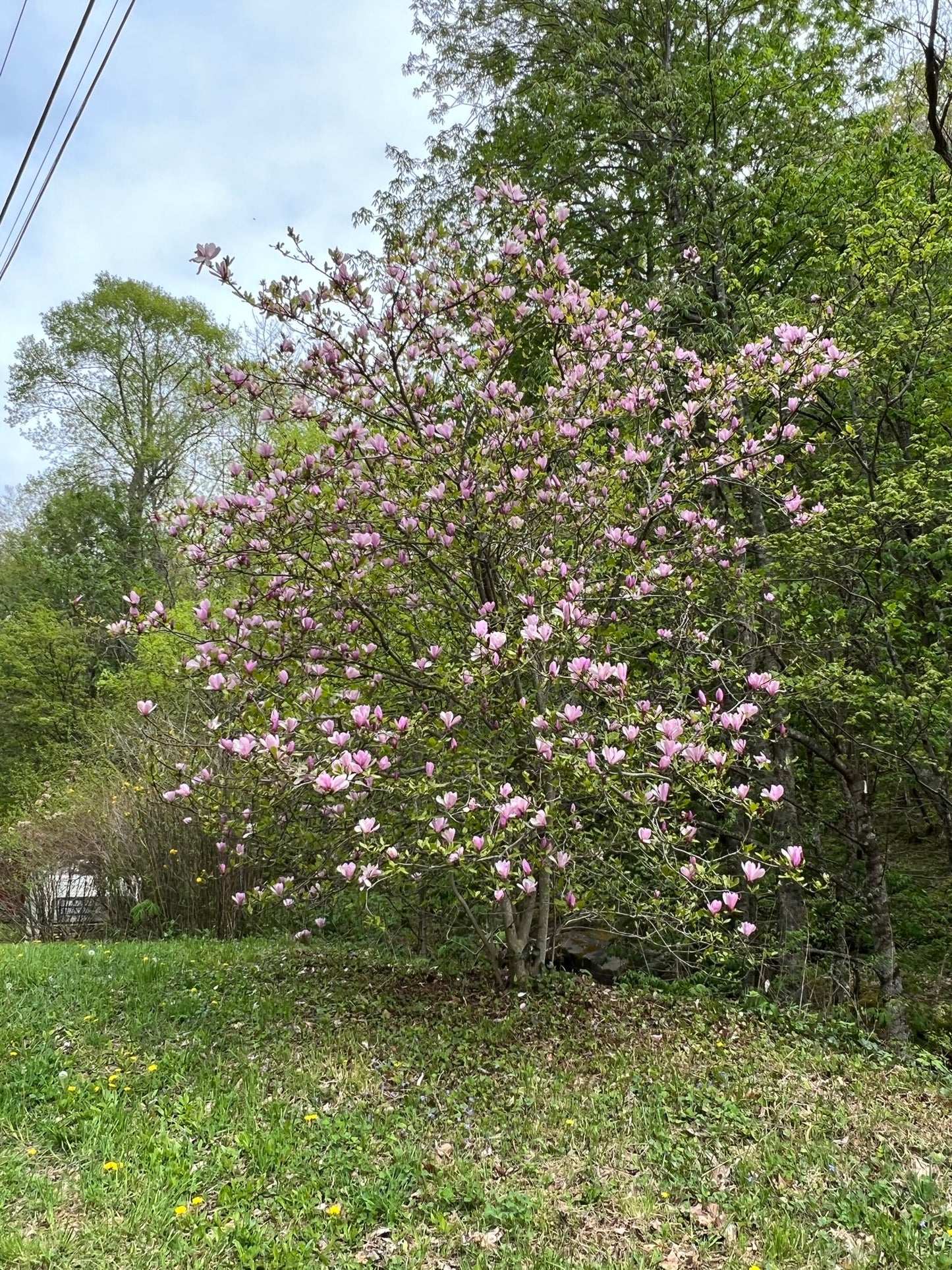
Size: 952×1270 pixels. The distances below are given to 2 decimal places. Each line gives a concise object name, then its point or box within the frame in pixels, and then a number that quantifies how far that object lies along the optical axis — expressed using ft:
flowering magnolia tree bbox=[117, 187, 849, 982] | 10.47
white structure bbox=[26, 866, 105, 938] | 24.34
